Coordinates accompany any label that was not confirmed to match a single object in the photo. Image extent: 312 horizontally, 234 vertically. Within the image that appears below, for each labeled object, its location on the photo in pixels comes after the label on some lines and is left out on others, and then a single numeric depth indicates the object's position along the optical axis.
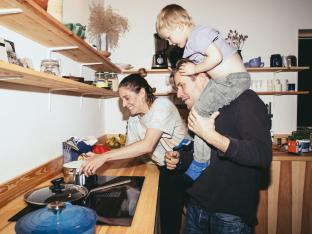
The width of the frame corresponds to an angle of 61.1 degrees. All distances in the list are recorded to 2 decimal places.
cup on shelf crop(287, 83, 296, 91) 3.49
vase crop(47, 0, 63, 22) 1.35
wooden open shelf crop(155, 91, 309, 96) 3.38
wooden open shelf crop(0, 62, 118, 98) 0.86
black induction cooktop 1.17
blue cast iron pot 0.78
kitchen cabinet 2.79
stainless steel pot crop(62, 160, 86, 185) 1.55
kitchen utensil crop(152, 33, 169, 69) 3.49
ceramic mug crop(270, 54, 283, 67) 3.46
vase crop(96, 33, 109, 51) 3.05
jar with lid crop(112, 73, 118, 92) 2.87
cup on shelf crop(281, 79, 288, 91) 3.47
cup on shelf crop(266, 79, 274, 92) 3.44
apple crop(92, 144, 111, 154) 2.21
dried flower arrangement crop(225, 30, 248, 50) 3.59
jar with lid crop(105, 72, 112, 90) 2.76
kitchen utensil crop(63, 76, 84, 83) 1.62
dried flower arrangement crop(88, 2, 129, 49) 2.99
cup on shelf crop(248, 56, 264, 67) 3.44
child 1.42
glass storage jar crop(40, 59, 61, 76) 1.53
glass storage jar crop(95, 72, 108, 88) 2.34
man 1.14
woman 1.86
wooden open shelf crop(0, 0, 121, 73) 1.01
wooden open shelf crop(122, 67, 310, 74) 3.42
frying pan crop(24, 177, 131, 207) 1.17
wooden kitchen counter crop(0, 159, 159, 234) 1.08
